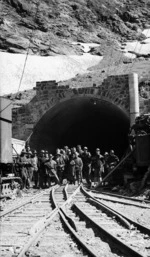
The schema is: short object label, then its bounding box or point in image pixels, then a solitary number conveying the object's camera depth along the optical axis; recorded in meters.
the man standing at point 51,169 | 18.23
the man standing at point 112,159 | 18.45
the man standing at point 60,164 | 19.05
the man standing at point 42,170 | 18.22
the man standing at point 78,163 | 18.50
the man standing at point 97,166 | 18.33
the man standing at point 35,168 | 18.14
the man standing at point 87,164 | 18.89
